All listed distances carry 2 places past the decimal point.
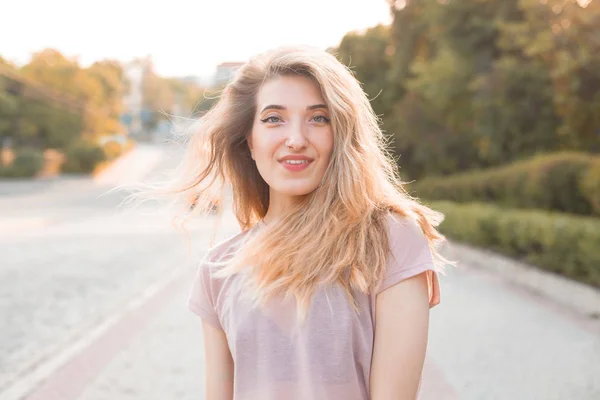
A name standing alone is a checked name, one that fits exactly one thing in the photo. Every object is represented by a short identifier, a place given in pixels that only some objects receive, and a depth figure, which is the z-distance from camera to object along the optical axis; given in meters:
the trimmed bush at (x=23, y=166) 51.09
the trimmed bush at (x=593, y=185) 10.76
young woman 2.06
